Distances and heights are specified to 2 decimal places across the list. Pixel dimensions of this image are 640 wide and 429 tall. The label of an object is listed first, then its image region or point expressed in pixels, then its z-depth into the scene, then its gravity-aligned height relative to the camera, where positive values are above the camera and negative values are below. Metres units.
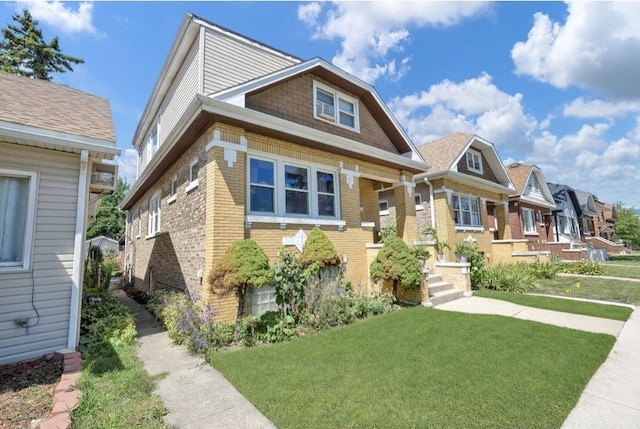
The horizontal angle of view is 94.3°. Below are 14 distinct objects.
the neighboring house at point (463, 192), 13.78 +2.65
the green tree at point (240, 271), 6.02 -0.45
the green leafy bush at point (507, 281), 11.52 -1.50
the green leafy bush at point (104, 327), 5.89 -1.60
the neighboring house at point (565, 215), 24.86 +2.37
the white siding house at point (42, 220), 5.05 +0.61
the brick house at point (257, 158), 6.89 +2.67
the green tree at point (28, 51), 20.41 +14.52
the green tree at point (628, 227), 32.69 +1.39
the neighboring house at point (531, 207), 19.53 +2.51
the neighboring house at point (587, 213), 31.98 +3.10
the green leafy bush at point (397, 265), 8.52 -0.58
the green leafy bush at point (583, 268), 15.06 -1.43
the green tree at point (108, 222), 45.22 +4.63
